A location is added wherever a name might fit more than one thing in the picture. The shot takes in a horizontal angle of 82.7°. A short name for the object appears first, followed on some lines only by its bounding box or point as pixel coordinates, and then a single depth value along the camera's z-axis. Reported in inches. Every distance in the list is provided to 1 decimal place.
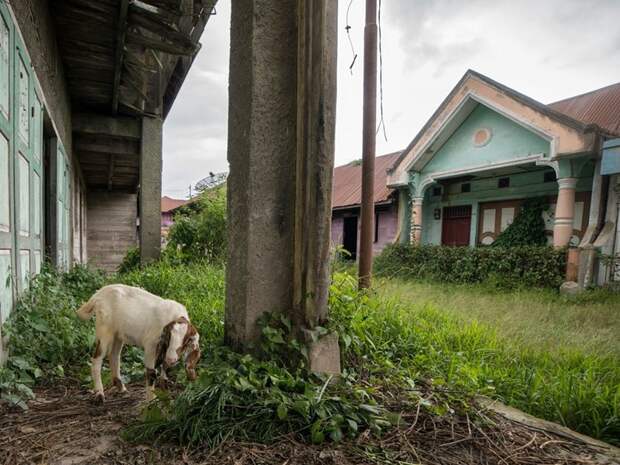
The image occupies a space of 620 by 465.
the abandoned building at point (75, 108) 106.5
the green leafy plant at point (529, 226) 377.1
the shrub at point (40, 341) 83.8
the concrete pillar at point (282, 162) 82.1
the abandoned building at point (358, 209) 510.3
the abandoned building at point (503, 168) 299.1
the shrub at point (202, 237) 261.6
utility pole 148.1
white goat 69.5
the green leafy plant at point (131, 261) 295.0
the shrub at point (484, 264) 311.7
